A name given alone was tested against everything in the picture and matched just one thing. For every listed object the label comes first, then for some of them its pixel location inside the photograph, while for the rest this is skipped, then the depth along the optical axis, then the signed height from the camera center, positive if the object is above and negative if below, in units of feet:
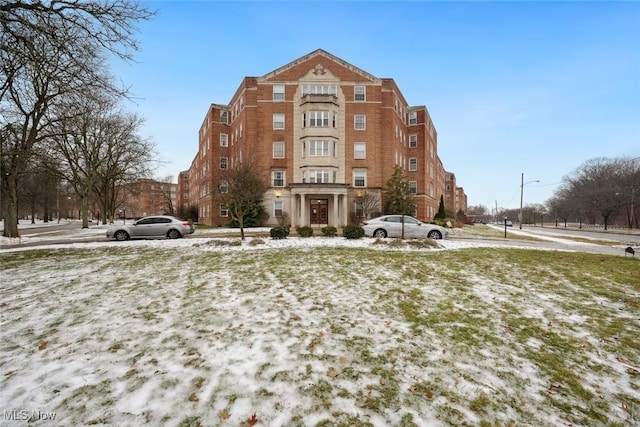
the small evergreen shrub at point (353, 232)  52.75 -3.01
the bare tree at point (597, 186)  166.12 +20.33
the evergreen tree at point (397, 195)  94.48 +6.49
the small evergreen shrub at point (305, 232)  55.52 -3.25
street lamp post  142.61 +13.92
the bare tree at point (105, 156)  100.83 +20.50
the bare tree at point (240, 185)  54.24 +5.41
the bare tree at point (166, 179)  301.80 +36.00
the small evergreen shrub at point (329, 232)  56.95 -3.28
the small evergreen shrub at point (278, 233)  51.42 -3.21
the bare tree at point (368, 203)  93.56 +3.87
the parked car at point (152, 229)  57.41 -3.12
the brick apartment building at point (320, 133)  97.91 +27.44
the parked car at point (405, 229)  56.59 -2.62
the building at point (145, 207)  219.65 +6.64
